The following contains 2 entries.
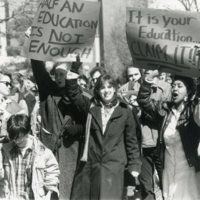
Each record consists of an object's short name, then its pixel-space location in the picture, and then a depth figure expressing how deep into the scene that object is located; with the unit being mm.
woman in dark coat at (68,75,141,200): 6117
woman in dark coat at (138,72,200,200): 6121
